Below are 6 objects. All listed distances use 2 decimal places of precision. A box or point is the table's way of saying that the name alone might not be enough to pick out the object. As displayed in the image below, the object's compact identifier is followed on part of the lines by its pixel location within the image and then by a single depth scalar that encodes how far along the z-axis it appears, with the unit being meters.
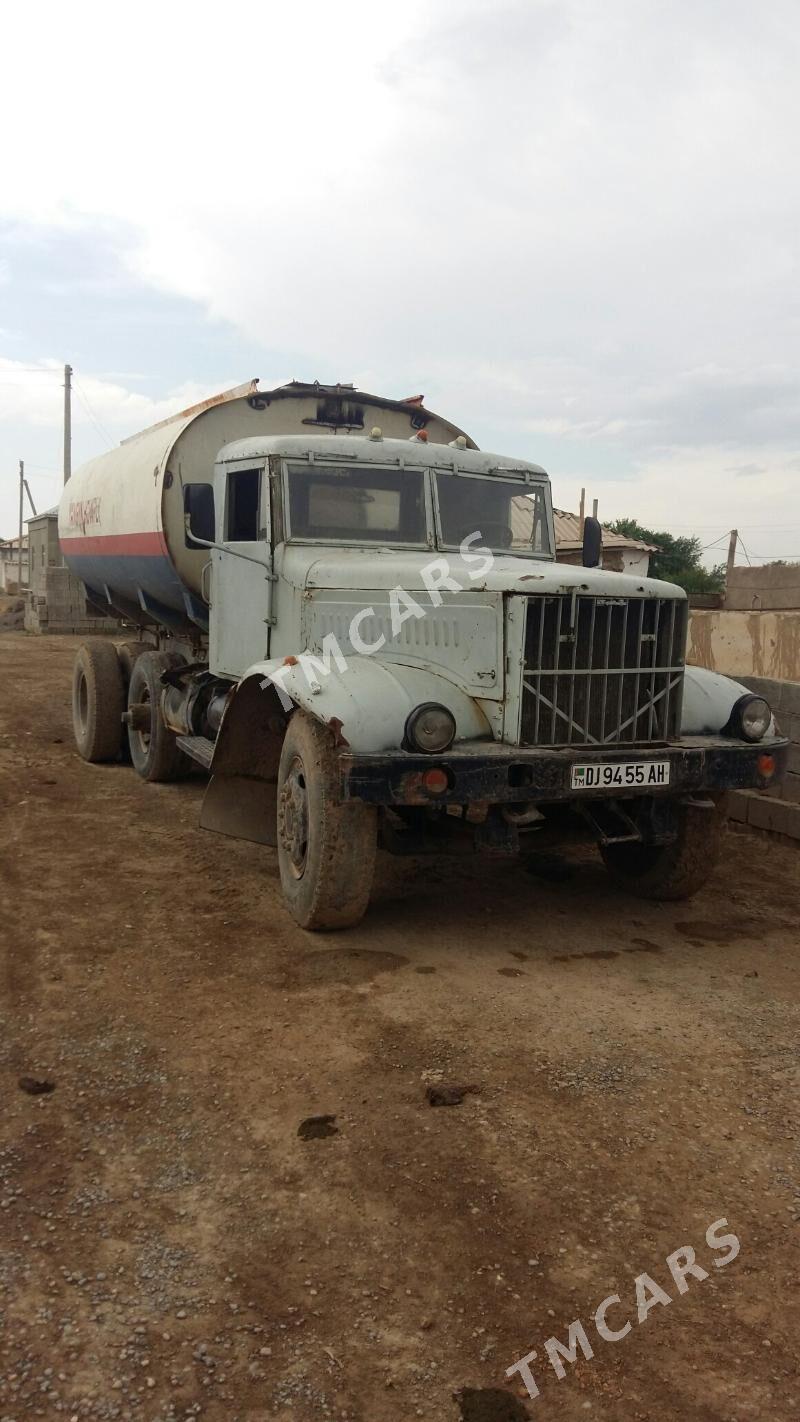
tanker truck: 4.77
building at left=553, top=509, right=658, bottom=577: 22.31
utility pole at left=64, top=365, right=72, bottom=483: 34.22
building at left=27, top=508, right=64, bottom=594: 24.41
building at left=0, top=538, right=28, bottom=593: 50.30
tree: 36.44
